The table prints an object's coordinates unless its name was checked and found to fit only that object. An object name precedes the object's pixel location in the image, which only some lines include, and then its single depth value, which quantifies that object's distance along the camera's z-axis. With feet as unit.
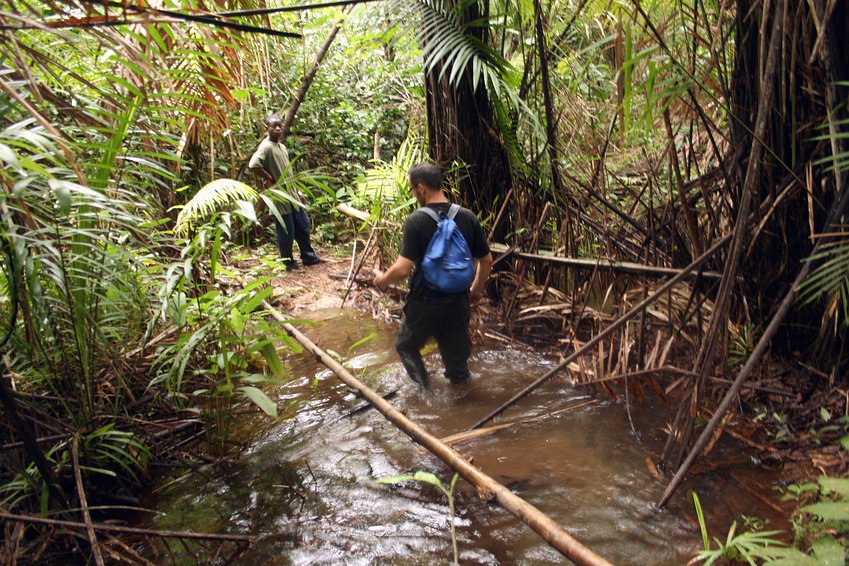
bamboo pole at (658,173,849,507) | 7.57
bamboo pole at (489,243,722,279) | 11.11
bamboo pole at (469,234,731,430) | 9.09
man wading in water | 11.94
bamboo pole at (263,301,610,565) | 5.85
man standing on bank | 23.96
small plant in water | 6.29
